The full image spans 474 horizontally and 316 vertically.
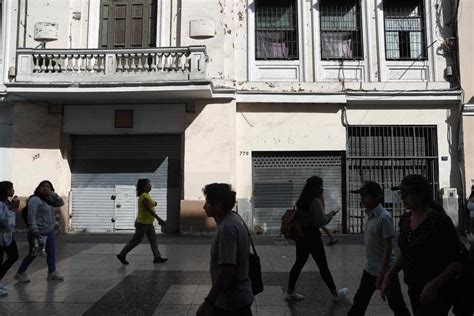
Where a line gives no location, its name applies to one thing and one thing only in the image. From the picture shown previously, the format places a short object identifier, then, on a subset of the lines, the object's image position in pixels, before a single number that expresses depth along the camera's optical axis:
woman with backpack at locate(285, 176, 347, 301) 5.82
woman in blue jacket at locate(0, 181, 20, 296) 6.31
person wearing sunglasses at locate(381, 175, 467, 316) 3.03
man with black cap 4.13
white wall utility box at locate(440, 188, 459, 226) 13.23
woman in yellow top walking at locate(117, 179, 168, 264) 8.55
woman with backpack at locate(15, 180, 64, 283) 6.93
